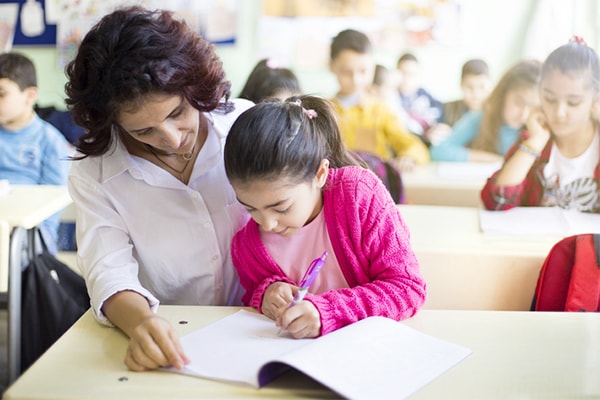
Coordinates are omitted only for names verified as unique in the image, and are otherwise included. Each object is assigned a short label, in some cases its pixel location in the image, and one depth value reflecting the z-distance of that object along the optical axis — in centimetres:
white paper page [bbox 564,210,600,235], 151
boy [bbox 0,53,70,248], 280
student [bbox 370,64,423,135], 402
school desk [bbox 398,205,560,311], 153
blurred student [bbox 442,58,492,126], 379
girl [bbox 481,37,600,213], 160
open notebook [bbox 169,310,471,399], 89
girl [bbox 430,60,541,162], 240
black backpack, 196
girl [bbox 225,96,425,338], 111
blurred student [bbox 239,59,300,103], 242
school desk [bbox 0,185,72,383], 191
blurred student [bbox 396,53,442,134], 408
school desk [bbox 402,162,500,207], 253
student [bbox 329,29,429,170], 325
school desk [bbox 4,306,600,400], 91
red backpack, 134
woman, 110
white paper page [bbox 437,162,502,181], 270
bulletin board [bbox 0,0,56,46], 432
